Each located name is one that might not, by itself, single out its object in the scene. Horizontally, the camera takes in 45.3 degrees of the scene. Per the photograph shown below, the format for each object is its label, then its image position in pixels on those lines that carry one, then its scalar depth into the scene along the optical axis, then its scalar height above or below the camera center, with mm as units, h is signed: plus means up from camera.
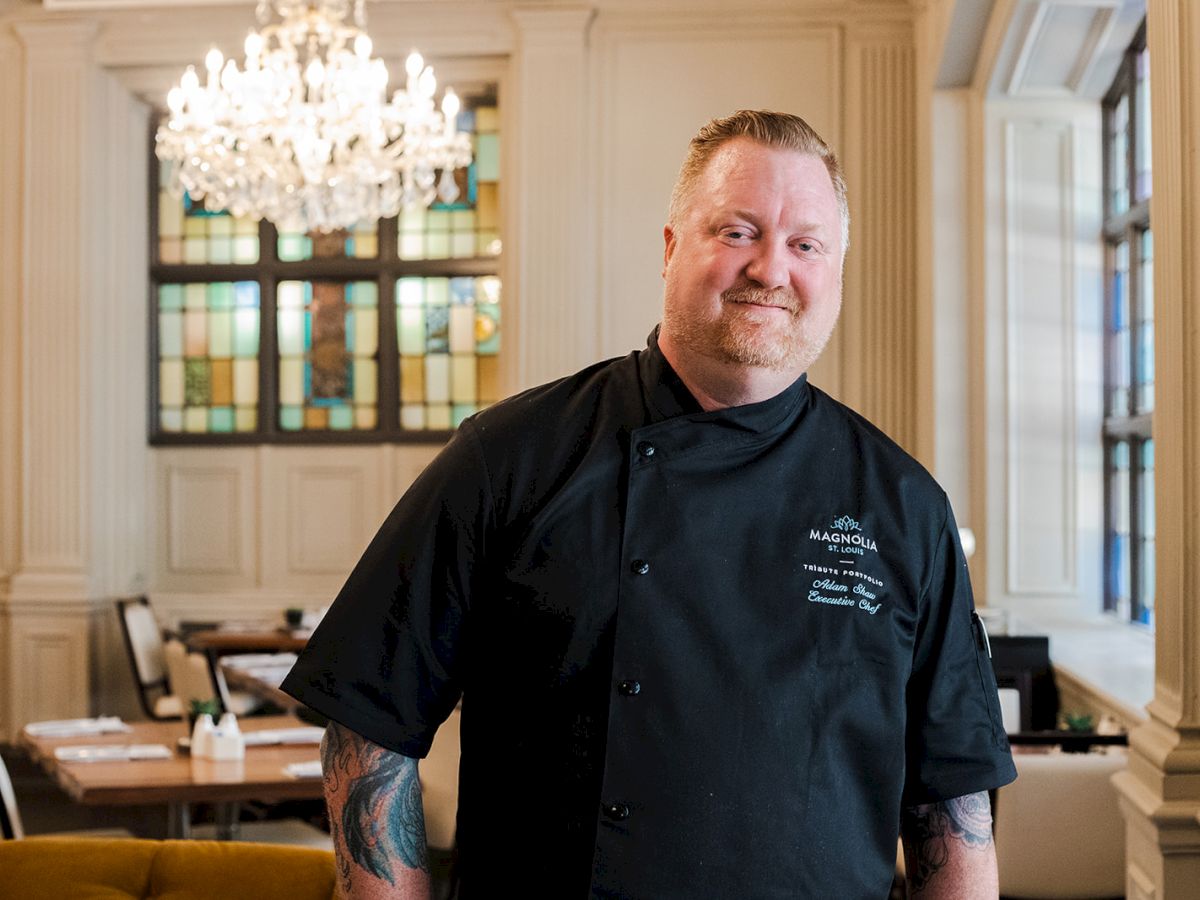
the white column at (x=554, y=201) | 7816 +1361
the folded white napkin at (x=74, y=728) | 5324 -1043
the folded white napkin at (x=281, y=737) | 4984 -1000
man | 1497 -193
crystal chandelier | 6371 +1446
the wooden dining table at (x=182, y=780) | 4387 -1028
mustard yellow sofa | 2680 -796
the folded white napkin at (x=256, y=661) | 6637 -988
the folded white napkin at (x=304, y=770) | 4453 -1000
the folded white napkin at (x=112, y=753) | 4820 -1025
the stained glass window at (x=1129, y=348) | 5824 +431
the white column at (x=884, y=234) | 7609 +1149
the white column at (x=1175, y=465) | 2809 -30
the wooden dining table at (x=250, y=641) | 7289 -969
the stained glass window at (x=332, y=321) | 8531 +781
